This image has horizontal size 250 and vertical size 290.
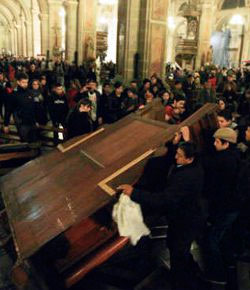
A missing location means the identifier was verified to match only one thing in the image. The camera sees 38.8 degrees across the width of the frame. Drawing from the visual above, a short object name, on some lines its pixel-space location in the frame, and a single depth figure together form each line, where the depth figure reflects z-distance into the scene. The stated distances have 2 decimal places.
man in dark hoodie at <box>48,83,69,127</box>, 7.27
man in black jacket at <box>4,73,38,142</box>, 6.64
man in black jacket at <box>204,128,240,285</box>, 3.39
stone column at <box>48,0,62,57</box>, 23.69
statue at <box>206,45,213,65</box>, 21.08
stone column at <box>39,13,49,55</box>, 25.48
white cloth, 2.95
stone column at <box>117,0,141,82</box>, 11.49
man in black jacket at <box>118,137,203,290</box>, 2.92
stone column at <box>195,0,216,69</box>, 20.62
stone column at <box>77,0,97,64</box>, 17.73
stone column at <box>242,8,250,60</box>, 27.26
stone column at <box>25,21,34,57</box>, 34.81
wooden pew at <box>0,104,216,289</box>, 3.06
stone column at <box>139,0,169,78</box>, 11.43
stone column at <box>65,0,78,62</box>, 18.41
